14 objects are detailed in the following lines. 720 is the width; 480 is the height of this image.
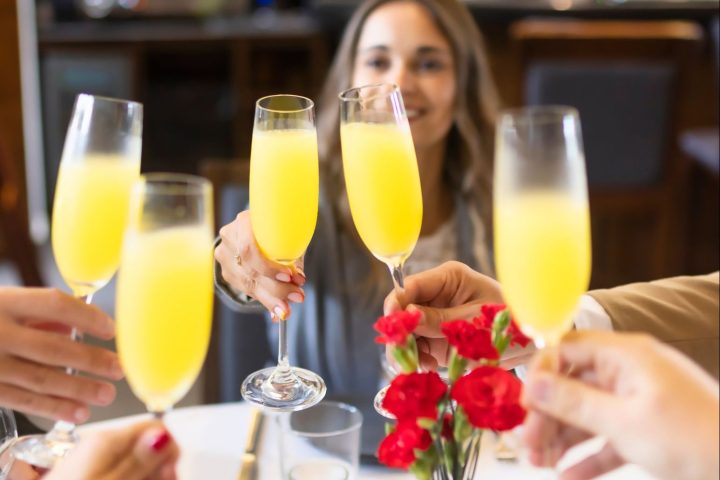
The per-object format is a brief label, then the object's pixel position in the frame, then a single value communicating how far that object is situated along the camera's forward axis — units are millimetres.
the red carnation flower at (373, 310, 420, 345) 853
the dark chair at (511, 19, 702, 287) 3146
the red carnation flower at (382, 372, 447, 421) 823
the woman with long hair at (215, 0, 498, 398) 1860
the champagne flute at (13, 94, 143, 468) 1051
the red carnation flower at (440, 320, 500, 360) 841
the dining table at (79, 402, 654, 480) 1256
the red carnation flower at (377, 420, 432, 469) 825
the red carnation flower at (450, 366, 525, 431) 809
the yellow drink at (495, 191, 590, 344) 831
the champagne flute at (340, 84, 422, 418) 1161
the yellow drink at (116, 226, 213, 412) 828
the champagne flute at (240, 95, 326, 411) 1191
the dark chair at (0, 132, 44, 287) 2582
